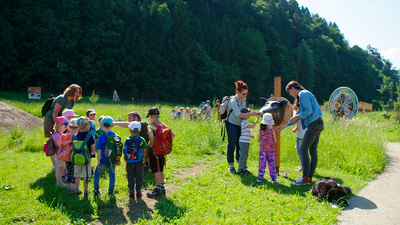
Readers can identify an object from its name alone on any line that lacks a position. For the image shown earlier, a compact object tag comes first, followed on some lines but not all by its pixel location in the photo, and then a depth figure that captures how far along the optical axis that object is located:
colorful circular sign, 16.69
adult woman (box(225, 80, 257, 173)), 6.92
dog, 5.38
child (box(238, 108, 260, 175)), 6.84
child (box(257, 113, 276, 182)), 6.52
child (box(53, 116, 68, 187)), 5.84
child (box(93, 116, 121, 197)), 5.25
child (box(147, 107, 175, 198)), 5.62
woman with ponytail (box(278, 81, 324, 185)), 5.99
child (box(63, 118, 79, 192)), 5.42
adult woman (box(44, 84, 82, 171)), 6.60
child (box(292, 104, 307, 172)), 7.27
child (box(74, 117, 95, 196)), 5.38
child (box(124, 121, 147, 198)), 5.25
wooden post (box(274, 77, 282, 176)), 7.30
